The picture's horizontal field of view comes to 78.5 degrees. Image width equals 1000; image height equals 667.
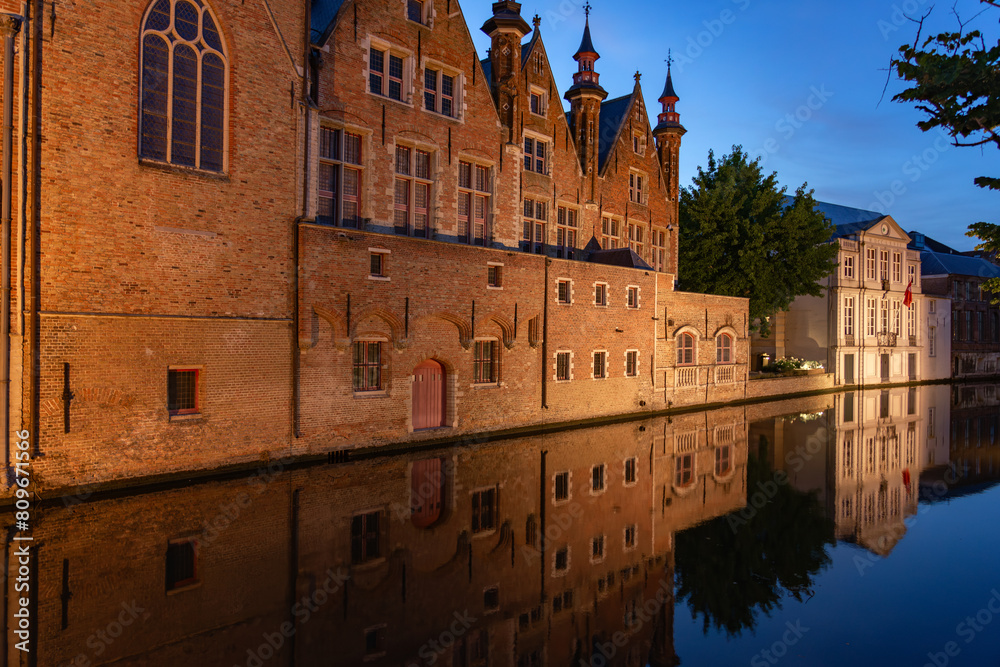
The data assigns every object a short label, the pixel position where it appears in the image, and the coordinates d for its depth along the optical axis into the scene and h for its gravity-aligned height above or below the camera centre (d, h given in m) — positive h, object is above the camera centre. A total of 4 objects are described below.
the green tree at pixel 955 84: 7.70 +3.29
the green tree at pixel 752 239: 32.88 +5.39
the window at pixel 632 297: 25.45 +1.62
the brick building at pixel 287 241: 12.15 +2.30
